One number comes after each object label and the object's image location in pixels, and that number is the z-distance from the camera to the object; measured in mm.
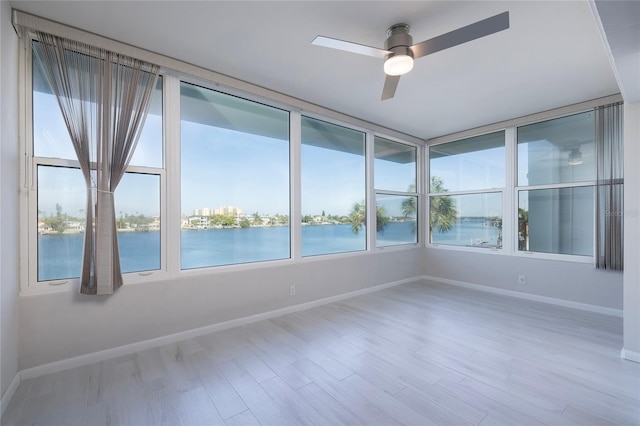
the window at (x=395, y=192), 4746
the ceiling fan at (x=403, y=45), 1834
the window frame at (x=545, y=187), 3611
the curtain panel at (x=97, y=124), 2217
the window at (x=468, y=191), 4555
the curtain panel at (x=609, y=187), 3320
